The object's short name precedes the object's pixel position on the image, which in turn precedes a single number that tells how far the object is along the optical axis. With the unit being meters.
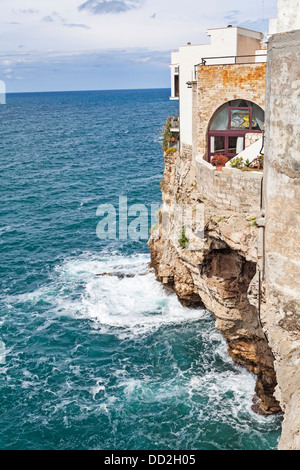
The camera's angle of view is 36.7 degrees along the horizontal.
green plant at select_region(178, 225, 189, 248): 22.81
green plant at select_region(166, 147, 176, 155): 30.38
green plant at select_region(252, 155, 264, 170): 16.86
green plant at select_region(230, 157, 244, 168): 17.28
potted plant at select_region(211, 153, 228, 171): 20.19
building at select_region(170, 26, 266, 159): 21.81
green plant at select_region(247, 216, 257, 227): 16.20
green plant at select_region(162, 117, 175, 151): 29.83
